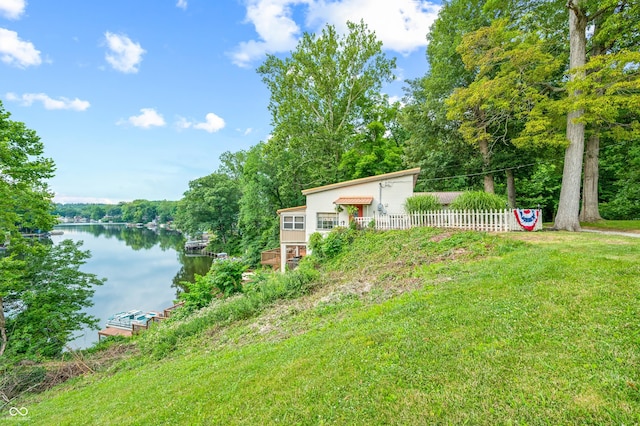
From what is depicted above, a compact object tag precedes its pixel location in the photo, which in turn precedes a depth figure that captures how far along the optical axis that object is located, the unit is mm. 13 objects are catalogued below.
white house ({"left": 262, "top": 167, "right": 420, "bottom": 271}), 14641
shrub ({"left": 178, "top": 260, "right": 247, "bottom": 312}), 10383
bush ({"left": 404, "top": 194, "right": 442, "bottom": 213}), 11625
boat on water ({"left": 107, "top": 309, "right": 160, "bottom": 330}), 15418
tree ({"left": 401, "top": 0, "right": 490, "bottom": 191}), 17519
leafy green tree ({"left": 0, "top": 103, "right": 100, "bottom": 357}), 8961
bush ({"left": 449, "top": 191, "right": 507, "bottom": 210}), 10375
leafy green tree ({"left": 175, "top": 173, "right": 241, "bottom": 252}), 34647
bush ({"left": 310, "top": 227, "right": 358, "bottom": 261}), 11555
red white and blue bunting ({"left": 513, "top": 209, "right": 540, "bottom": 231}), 9812
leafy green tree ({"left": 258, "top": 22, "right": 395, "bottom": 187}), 22016
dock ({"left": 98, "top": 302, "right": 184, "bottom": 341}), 13266
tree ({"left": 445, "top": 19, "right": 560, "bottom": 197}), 12023
